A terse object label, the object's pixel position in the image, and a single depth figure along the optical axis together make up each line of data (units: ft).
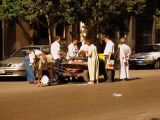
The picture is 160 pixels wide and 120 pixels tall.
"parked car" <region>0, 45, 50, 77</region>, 76.28
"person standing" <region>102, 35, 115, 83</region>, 72.69
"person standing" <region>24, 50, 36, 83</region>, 72.02
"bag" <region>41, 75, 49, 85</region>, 67.82
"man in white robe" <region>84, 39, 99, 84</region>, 71.26
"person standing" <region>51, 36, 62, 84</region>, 71.46
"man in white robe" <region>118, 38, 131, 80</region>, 75.97
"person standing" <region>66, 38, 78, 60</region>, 75.86
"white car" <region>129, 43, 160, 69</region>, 108.27
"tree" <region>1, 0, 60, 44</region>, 90.23
